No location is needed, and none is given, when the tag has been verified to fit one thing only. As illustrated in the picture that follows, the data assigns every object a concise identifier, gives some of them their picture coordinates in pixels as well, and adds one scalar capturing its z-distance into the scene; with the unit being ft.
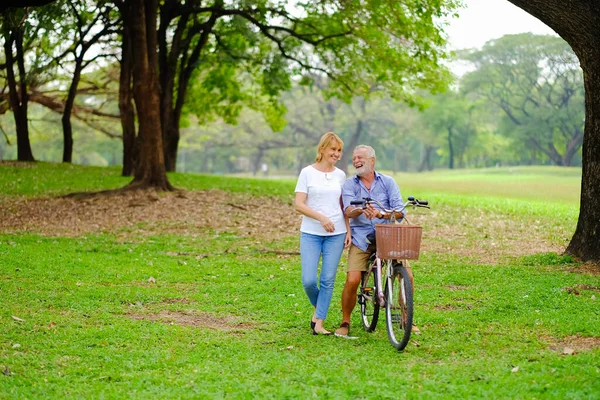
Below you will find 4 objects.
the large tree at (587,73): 35.83
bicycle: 21.44
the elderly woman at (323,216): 24.20
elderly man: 24.06
